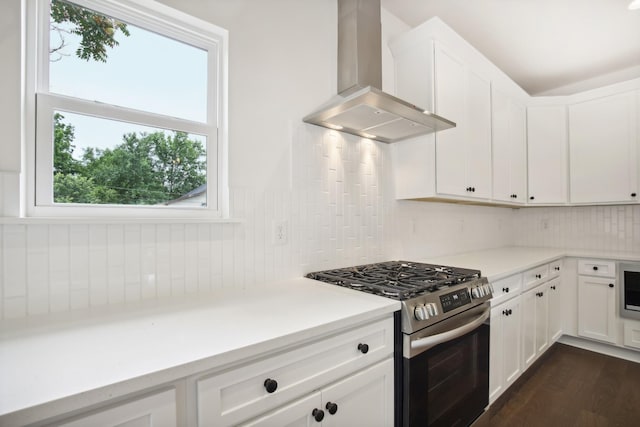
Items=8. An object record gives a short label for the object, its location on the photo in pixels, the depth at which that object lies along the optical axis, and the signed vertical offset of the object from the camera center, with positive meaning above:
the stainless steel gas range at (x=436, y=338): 1.30 -0.57
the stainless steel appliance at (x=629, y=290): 2.68 -0.67
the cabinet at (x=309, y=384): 0.84 -0.53
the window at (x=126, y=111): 1.18 +0.44
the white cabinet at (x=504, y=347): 1.91 -0.87
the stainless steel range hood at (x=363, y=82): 1.67 +0.79
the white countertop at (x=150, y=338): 0.67 -0.35
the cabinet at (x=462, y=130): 2.14 +0.65
